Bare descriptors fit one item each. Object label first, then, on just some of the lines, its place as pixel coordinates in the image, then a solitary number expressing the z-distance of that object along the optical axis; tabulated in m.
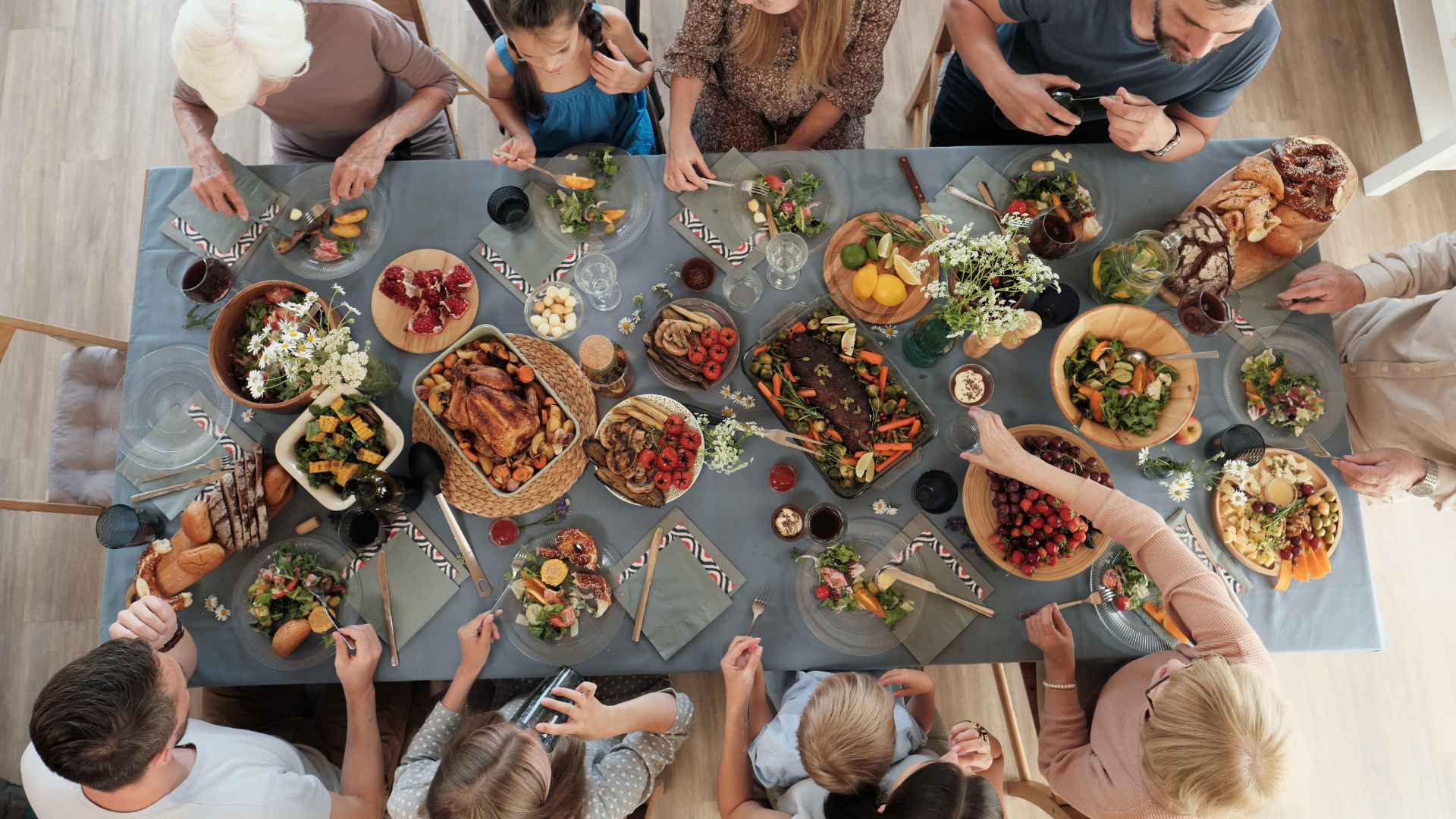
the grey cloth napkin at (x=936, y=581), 2.10
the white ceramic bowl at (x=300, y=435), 2.00
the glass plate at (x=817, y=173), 2.35
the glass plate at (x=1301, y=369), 2.22
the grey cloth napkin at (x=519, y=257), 2.34
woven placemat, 2.10
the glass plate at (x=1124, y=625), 2.13
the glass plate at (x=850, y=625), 2.11
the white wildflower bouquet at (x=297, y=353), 1.91
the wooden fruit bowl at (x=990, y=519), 2.09
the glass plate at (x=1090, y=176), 2.35
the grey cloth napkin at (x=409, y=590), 2.13
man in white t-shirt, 1.78
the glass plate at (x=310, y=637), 2.08
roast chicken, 1.94
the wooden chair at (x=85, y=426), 2.62
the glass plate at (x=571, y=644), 2.11
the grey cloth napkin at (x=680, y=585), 2.12
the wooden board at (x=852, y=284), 2.26
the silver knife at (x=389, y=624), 2.12
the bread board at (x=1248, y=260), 2.27
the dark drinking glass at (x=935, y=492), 2.13
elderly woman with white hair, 2.05
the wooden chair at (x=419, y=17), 2.85
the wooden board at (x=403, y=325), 2.28
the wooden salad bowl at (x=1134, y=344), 2.06
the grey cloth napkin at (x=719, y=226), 2.34
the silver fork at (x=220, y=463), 2.18
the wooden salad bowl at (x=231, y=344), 2.07
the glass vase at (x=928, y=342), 2.10
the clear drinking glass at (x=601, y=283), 2.30
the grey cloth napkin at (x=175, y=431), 2.18
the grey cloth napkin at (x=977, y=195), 2.36
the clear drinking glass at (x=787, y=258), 2.29
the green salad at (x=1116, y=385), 2.11
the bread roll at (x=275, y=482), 2.11
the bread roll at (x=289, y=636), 2.05
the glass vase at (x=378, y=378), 2.08
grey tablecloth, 2.12
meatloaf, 2.12
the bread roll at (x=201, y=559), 2.03
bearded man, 2.09
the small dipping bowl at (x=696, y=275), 2.29
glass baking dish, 2.13
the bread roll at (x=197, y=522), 2.03
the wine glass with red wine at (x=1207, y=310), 2.14
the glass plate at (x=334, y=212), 2.34
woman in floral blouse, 2.39
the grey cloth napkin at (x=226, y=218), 2.37
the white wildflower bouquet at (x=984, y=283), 1.92
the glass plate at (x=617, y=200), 2.36
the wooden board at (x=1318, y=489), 2.14
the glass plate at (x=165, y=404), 2.20
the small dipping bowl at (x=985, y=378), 2.20
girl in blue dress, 2.24
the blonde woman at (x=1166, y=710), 1.70
